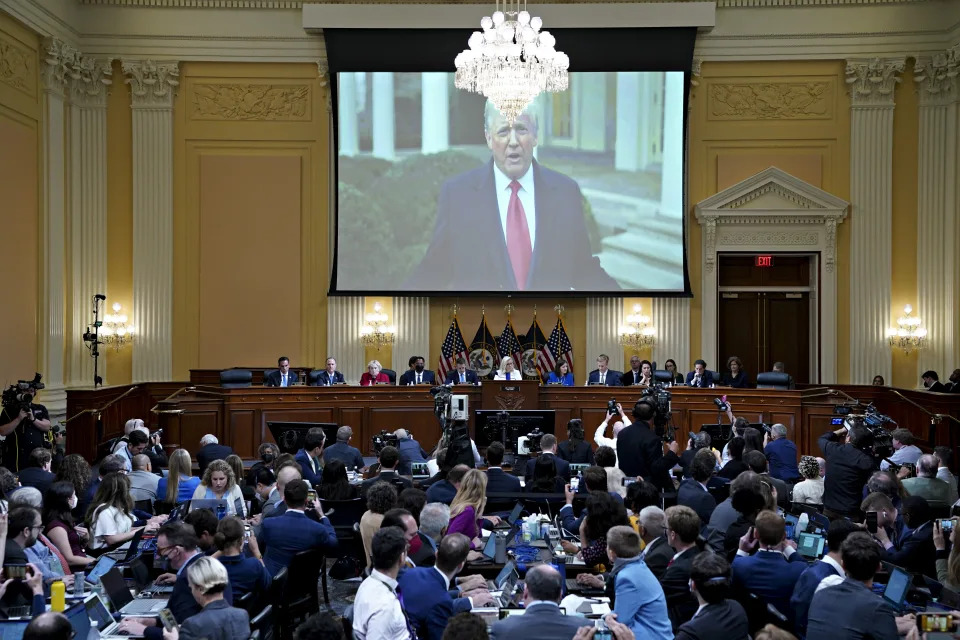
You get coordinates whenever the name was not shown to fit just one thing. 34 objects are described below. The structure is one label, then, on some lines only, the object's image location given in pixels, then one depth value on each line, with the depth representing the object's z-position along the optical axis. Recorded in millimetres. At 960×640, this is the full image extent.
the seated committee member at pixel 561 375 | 16125
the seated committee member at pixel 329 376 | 15688
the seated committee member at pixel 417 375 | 15984
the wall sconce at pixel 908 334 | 17500
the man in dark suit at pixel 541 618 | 4387
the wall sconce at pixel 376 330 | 18000
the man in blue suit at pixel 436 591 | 5062
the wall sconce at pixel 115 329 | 17578
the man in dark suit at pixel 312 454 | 9367
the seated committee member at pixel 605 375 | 16188
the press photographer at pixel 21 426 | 10203
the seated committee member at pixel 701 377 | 15477
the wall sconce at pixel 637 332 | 17922
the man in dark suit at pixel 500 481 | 8555
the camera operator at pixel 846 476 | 8336
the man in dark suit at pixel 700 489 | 7348
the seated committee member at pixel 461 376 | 15977
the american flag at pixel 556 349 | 17594
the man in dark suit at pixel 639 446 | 8766
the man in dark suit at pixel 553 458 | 9156
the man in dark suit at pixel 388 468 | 8539
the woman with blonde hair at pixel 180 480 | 8312
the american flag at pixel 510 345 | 17812
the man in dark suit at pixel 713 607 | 4512
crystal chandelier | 11820
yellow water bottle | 5289
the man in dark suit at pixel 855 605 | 4551
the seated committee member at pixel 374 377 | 16000
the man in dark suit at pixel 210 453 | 10102
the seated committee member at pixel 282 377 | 15812
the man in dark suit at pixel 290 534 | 6504
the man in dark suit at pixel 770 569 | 5414
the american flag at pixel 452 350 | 17734
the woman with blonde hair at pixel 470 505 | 6879
